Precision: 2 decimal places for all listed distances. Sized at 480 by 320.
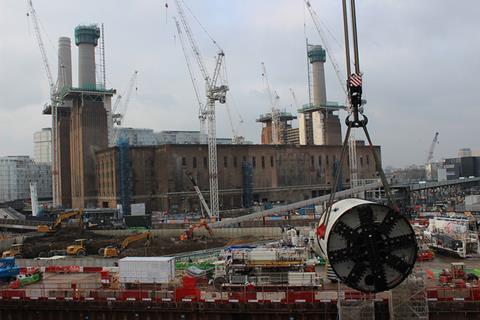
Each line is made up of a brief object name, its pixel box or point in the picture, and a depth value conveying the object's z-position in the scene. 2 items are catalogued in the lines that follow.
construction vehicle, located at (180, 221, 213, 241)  49.06
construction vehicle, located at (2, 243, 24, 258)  39.72
